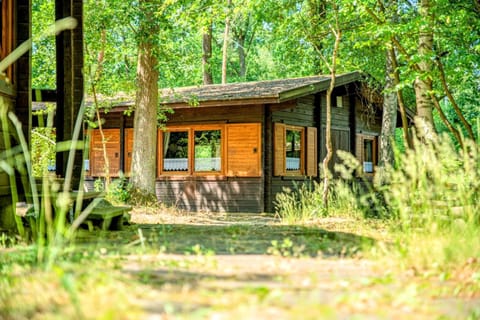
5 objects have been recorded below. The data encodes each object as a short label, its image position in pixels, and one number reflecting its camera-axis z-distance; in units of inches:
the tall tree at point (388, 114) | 684.1
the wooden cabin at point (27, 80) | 318.7
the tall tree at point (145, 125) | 589.0
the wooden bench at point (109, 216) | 329.8
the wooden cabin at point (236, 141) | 622.5
